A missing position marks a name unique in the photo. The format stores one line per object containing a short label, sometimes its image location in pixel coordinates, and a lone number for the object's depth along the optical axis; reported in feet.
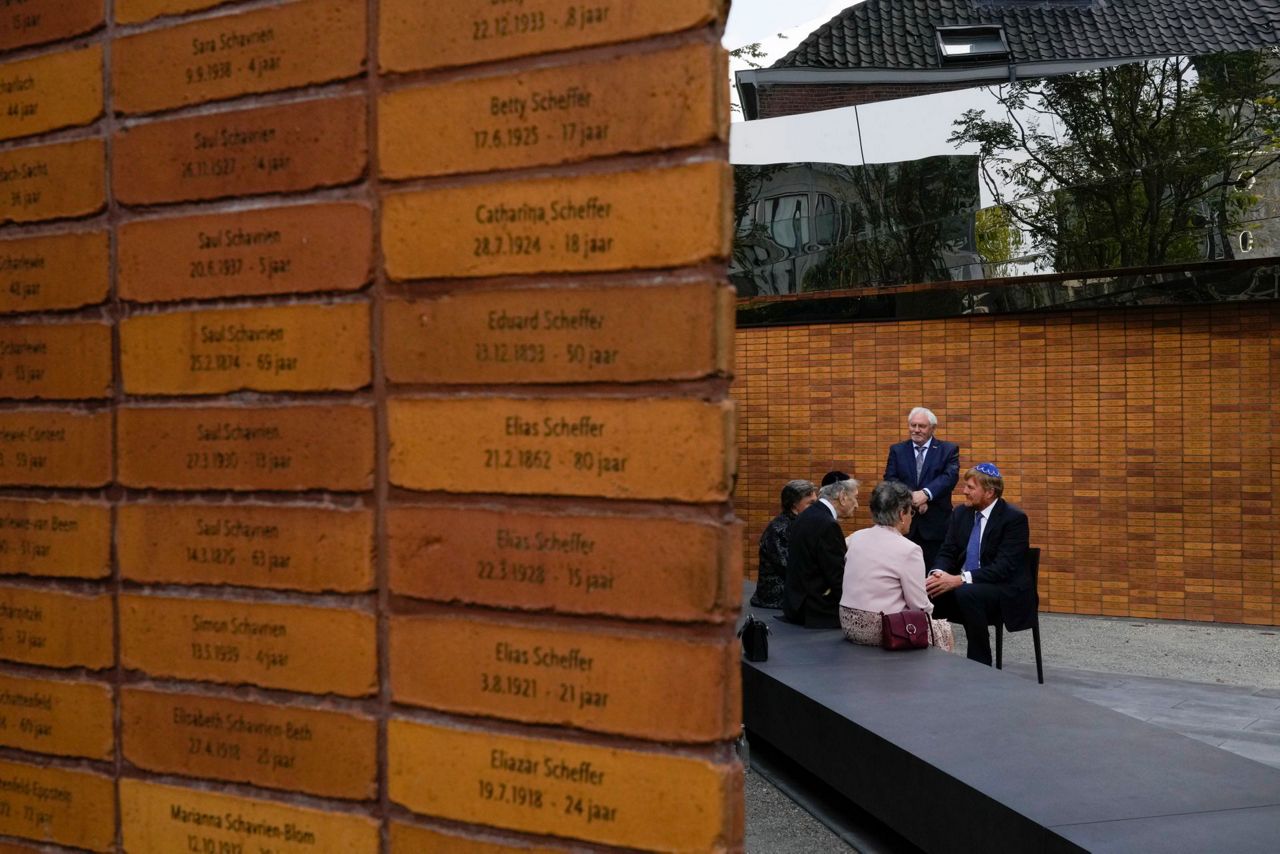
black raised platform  14.11
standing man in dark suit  36.94
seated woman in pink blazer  25.40
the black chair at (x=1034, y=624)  29.94
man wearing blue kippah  29.35
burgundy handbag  24.94
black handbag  24.32
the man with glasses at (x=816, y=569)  28.14
